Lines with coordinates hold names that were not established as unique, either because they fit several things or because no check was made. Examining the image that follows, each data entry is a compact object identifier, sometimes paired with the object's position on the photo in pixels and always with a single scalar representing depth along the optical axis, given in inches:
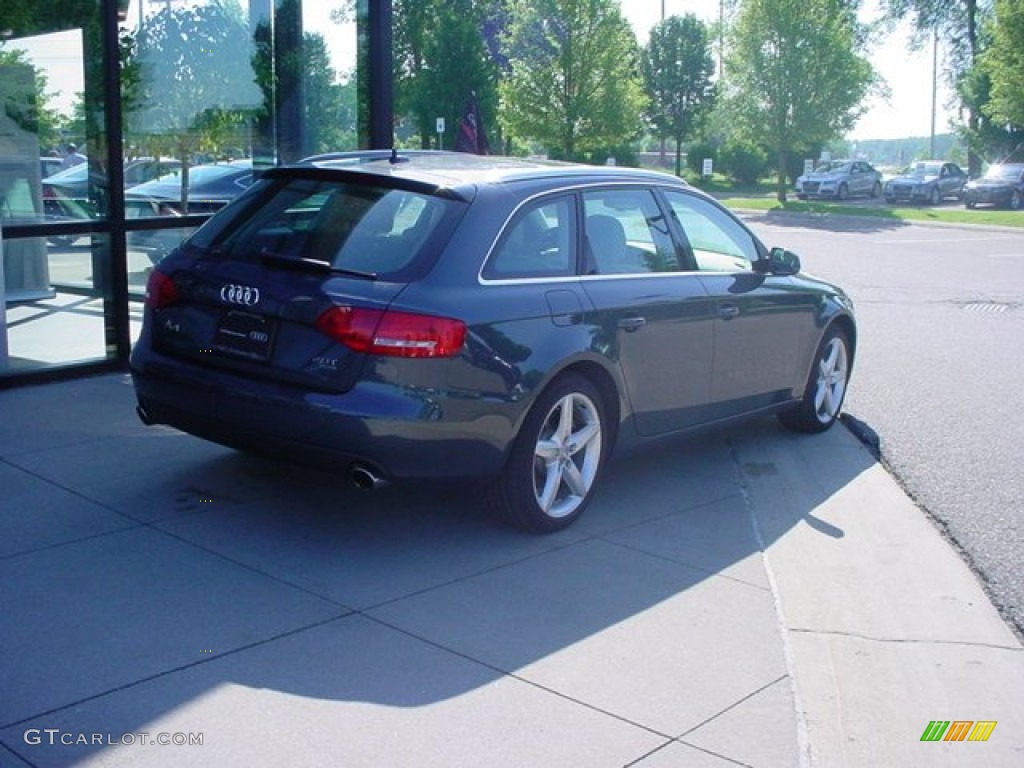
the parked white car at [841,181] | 1951.3
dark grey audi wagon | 213.2
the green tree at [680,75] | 2362.2
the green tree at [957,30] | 2314.2
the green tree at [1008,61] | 1658.5
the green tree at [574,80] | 1728.6
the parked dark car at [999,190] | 1758.1
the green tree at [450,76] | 1900.8
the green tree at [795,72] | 1729.8
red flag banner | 1005.8
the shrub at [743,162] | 2308.1
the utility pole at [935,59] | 2492.6
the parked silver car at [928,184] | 1889.8
